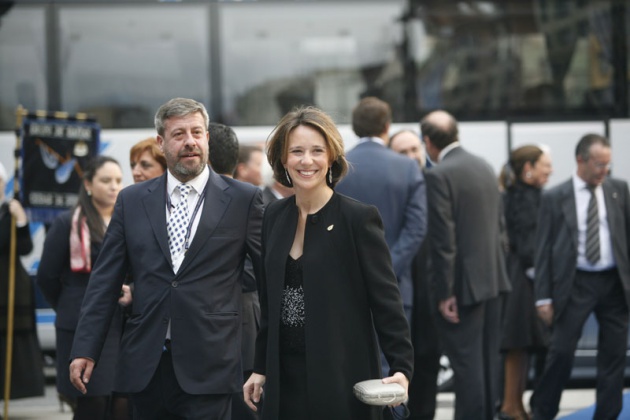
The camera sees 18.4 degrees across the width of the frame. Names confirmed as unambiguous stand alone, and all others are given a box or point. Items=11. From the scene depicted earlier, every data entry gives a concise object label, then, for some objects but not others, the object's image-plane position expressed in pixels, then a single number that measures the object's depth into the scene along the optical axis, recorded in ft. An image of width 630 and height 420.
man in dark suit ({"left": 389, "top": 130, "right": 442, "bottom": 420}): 43.13
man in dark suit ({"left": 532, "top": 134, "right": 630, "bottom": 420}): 43.95
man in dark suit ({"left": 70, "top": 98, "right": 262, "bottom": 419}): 25.72
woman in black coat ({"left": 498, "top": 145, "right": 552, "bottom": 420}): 50.58
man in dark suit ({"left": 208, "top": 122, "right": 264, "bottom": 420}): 31.67
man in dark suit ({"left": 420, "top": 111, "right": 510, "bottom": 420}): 40.67
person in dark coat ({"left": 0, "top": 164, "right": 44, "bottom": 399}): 49.25
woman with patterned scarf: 35.37
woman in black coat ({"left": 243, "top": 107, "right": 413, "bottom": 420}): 22.81
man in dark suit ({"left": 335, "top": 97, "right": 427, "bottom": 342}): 39.41
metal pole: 46.43
